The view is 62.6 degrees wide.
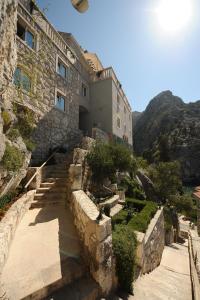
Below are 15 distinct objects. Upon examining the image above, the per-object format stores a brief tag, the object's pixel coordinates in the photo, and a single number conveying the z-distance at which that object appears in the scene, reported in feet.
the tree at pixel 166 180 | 72.28
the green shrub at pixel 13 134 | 24.22
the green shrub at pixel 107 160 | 38.14
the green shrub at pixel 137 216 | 26.76
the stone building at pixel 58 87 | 37.42
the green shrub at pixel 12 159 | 19.74
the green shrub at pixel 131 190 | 49.95
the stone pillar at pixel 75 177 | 26.05
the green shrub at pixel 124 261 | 16.20
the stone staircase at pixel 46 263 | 11.24
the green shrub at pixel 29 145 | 31.06
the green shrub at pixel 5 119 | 21.70
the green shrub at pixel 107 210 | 22.22
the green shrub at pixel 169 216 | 48.54
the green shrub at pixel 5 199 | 20.03
